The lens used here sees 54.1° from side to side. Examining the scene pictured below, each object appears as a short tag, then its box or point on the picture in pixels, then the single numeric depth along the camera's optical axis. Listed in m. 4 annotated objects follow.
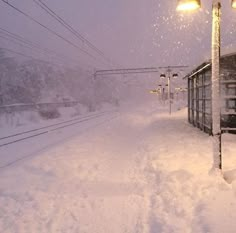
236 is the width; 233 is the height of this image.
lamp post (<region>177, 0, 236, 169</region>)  5.41
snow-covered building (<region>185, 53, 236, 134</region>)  10.14
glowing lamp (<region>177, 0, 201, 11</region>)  4.72
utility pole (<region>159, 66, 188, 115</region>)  22.64
